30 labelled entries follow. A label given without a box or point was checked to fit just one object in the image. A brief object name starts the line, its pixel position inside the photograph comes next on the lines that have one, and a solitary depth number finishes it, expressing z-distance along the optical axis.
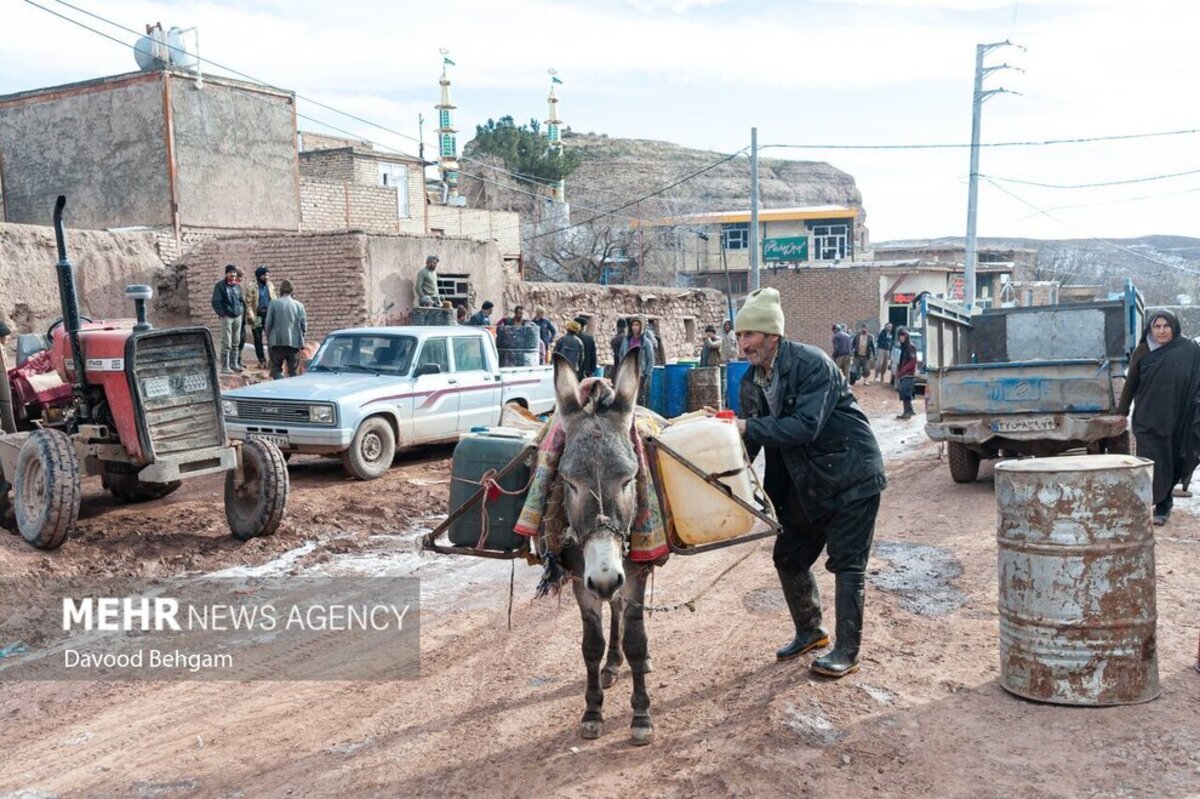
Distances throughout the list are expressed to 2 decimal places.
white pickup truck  11.20
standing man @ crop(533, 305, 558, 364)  20.39
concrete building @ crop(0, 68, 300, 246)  20.33
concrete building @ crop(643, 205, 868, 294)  58.56
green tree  58.97
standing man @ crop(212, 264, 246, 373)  15.25
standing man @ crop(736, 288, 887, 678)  5.08
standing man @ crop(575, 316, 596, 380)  17.77
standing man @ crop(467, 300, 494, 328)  18.37
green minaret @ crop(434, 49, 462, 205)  58.03
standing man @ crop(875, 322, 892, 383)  28.95
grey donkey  4.15
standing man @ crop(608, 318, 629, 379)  17.73
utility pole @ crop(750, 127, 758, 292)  29.00
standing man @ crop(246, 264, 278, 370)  16.09
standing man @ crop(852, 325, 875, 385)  28.75
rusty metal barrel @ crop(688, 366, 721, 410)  17.28
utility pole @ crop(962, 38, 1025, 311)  29.62
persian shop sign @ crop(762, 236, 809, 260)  61.75
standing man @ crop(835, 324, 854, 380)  24.92
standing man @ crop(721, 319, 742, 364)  22.58
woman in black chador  8.63
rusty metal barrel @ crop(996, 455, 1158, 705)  4.73
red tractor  8.08
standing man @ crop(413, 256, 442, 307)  18.19
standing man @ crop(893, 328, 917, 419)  19.83
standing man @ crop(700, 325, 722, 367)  19.70
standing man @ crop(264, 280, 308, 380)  14.14
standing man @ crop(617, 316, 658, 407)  15.70
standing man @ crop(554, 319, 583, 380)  17.11
